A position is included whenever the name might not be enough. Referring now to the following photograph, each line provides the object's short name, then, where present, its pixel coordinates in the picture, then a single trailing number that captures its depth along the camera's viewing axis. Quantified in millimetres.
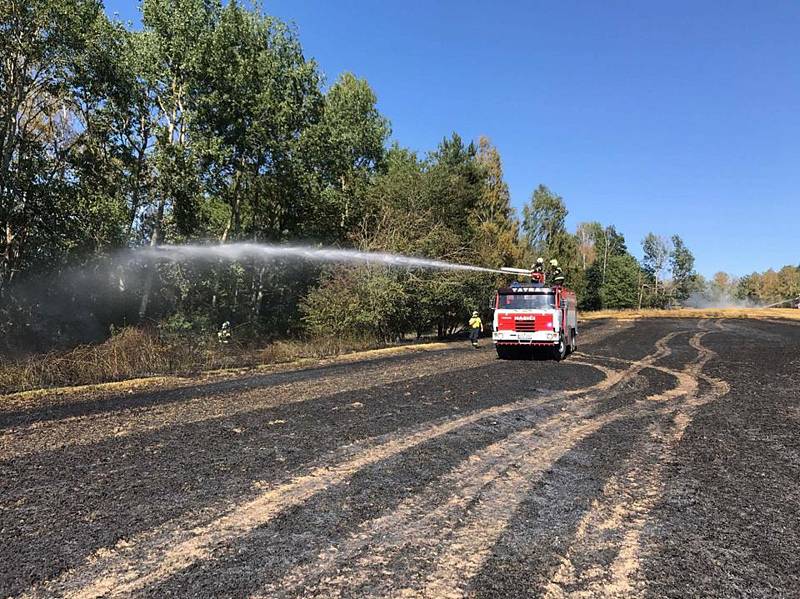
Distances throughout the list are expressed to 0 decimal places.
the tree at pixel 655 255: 100688
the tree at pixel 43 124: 16078
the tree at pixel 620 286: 83438
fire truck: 16625
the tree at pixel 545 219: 59656
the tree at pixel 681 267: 100312
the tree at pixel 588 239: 91006
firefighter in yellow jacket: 22695
